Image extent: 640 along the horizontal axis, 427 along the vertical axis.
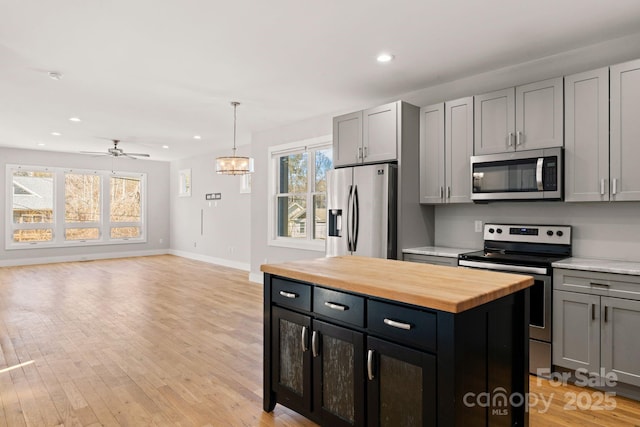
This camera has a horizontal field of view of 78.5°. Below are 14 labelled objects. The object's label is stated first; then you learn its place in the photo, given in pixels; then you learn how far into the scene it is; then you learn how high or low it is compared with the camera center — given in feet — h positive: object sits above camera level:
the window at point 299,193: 19.40 +0.90
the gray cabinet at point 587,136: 9.76 +1.92
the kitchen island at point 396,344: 5.43 -2.14
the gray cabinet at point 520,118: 10.55 +2.64
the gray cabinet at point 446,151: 12.41 +1.95
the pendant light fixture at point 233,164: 17.40 +2.03
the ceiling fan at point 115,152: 24.16 +3.61
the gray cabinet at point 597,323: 8.70 -2.60
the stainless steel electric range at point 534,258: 9.91 -1.29
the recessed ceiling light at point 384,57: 11.51 +4.56
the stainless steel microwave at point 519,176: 10.43 +1.00
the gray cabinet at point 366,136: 13.41 +2.69
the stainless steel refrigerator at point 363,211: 13.19 -0.03
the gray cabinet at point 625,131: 9.29 +1.93
